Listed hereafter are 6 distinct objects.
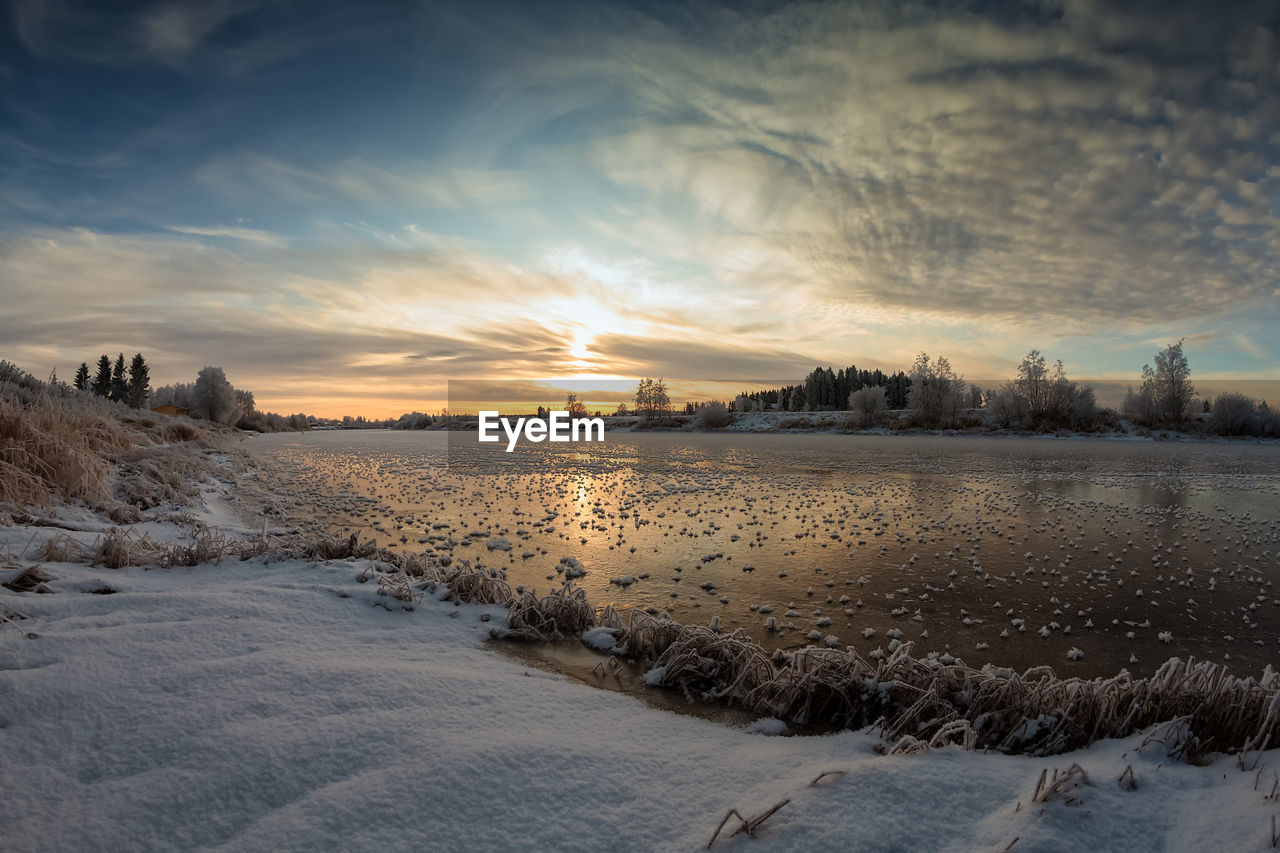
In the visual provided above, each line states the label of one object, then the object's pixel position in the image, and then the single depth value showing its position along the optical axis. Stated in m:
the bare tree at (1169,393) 78.31
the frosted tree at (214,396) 81.19
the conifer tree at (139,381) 87.00
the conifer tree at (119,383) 85.75
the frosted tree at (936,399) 88.00
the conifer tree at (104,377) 85.81
